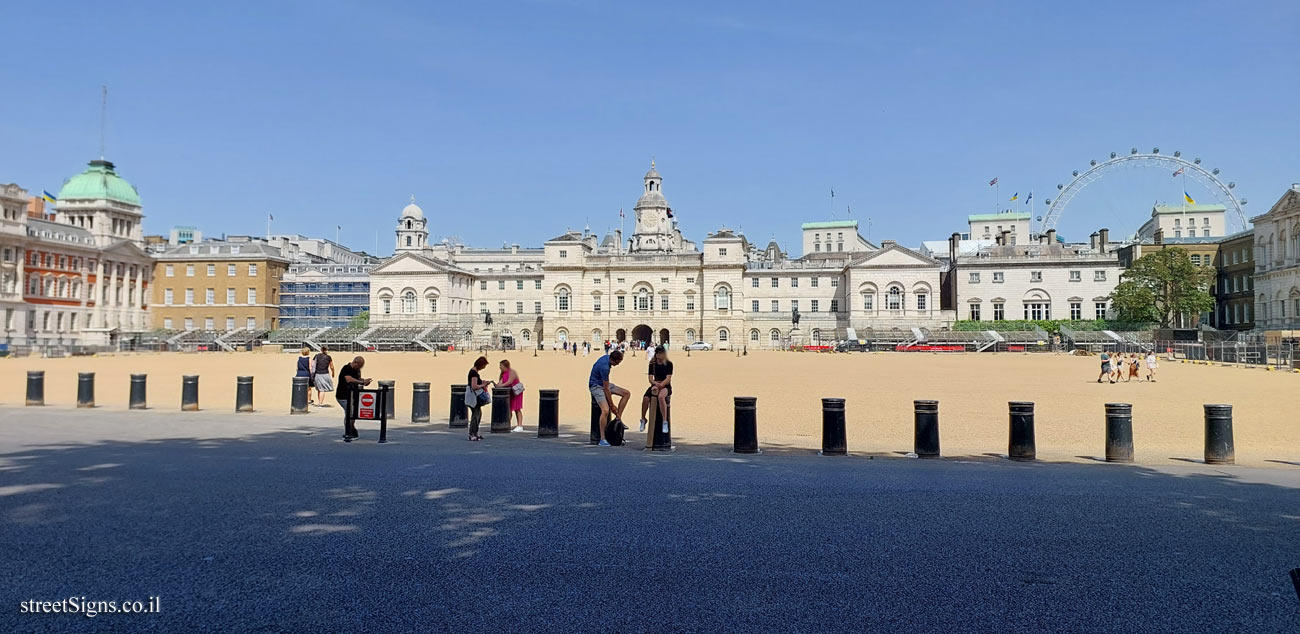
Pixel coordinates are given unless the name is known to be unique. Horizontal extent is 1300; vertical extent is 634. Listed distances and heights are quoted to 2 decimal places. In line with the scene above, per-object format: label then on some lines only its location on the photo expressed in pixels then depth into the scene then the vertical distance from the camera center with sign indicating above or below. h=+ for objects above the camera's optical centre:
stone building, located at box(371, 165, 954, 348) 87.81 +6.03
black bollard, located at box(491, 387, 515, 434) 15.77 -1.08
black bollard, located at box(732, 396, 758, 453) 12.94 -1.17
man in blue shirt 13.81 -0.52
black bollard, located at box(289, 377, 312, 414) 19.00 -1.04
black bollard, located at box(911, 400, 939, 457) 12.45 -1.11
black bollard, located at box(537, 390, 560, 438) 15.04 -1.13
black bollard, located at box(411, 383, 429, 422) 17.70 -1.08
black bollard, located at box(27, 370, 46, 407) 20.70 -0.94
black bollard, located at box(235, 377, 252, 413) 19.05 -1.02
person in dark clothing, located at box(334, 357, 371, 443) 13.52 -0.54
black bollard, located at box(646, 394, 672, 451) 13.11 -1.25
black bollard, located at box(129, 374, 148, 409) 19.62 -1.04
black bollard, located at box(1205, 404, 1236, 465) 11.88 -1.14
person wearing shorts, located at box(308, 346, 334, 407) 20.05 -0.54
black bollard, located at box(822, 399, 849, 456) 12.66 -1.14
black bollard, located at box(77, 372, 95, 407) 20.28 -0.96
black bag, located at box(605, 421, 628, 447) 13.68 -1.26
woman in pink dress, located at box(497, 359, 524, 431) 16.17 -0.62
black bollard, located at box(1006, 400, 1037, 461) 12.23 -1.16
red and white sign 13.42 -0.88
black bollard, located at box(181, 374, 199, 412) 19.41 -0.98
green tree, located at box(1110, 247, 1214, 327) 72.00 +5.71
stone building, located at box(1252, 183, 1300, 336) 66.12 +7.14
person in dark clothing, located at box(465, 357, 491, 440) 14.30 -0.75
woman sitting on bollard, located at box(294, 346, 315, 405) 20.02 -0.35
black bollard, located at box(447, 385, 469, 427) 16.59 -1.15
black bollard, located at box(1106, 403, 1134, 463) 12.03 -1.11
